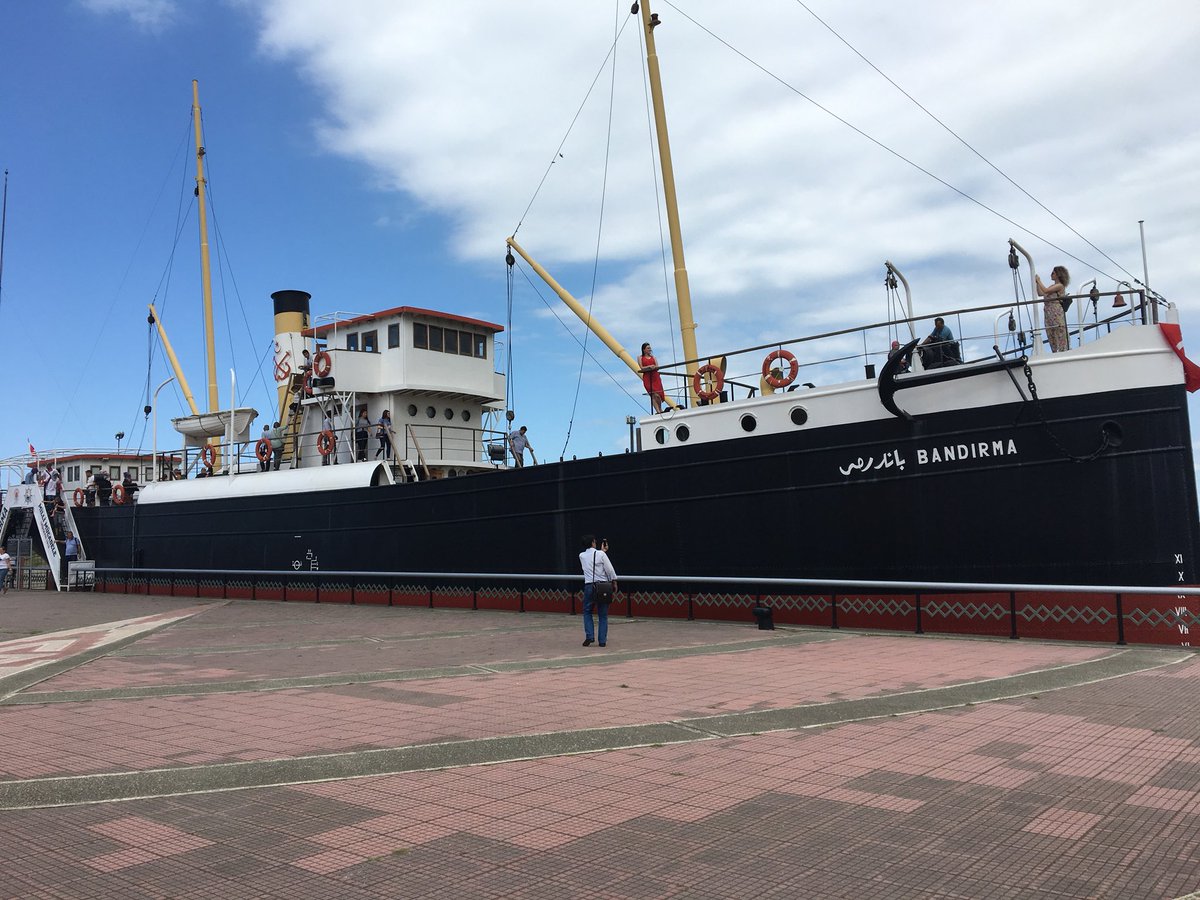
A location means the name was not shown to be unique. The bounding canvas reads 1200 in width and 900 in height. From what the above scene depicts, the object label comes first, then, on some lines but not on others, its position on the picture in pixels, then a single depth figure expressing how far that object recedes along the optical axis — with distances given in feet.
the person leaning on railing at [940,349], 41.28
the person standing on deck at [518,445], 62.85
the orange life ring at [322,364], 70.33
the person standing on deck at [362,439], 71.87
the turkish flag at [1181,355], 37.73
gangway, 89.45
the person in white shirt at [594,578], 37.93
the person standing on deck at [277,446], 79.25
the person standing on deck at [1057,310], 40.01
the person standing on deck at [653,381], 52.39
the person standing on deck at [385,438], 69.89
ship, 37.35
